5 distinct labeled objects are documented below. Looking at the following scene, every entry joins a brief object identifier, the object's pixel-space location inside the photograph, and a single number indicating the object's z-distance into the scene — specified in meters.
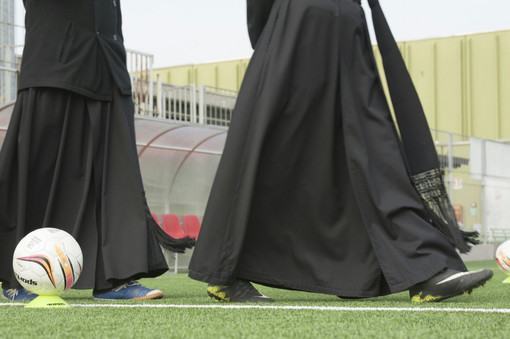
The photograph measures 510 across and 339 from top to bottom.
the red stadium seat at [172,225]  21.83
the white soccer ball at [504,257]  10.23
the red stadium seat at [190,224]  22.45
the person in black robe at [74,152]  7.59
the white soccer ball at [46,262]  5.99
